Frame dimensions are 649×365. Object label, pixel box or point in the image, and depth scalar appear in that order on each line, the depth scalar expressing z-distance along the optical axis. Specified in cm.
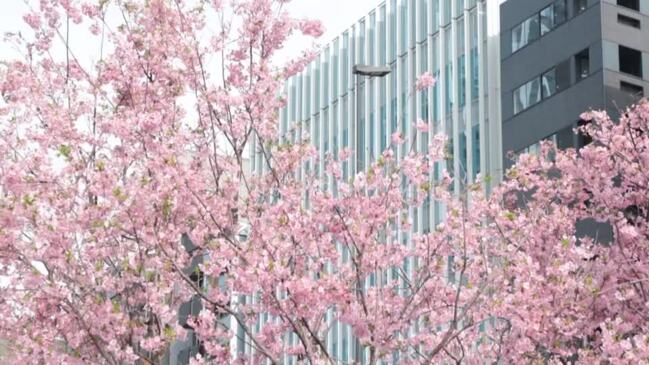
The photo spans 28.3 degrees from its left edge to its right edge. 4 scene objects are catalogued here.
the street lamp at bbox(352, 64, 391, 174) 2311
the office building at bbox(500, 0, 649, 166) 4291
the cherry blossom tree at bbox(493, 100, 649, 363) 1540
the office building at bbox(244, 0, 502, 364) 5028
